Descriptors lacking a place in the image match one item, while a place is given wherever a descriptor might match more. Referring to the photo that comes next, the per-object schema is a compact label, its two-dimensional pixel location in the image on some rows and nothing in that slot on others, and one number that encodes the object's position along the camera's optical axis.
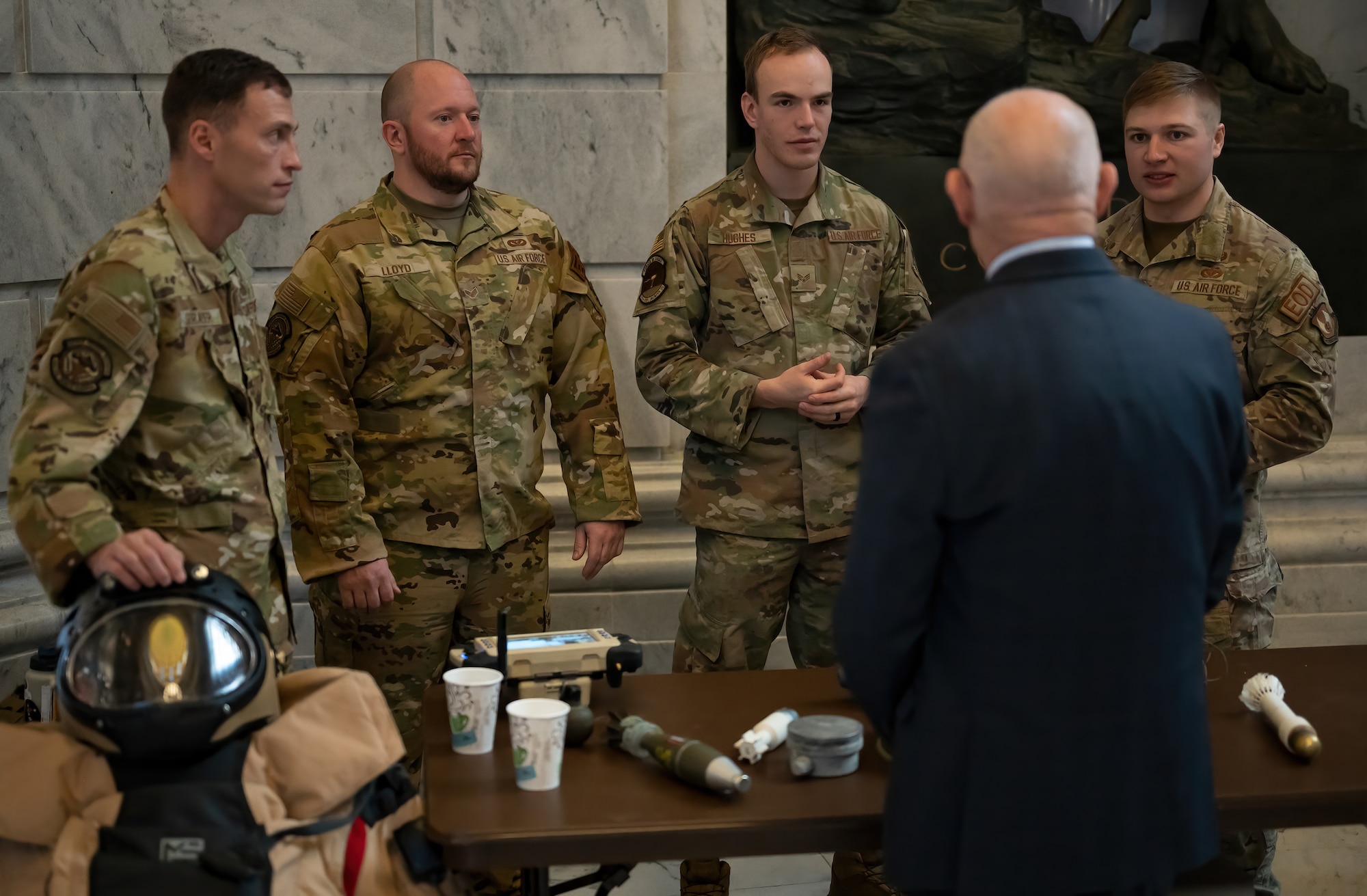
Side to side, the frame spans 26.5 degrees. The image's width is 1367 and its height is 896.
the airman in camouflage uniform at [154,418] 4.14
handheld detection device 4.28
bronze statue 6.22
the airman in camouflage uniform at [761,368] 4.99
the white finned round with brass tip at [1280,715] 4.09
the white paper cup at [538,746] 4.00
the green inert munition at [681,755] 3.99
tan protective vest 3.91
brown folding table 3.92
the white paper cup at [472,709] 4.12
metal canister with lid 4.06
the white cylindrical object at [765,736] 4.10
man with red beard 4.80
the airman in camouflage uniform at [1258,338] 4.84
